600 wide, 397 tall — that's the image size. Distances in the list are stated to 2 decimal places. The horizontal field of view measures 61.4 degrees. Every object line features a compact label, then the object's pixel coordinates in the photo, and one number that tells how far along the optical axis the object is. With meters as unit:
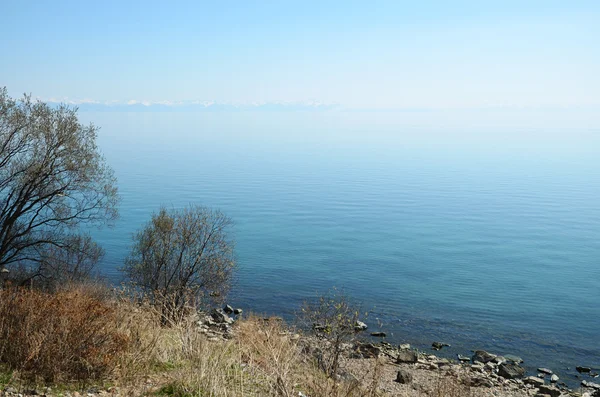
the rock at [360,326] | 38.04
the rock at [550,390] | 28.12
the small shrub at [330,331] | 22.20
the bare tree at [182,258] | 40.25
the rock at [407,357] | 32.44
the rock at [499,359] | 33.72
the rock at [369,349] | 33.62
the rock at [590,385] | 29.98
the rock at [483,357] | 34.22
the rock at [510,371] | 31.03
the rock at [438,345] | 36.75
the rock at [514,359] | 34.20
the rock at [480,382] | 28.92
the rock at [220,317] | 39.66
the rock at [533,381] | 29.90
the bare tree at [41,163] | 28.80
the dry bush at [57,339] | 10.72
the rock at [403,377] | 28.03
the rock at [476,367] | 32.03
